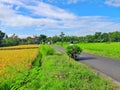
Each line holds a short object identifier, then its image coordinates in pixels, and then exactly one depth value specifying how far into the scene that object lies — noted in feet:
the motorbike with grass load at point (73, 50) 31.67
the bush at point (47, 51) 39.56
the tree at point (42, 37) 185.79
